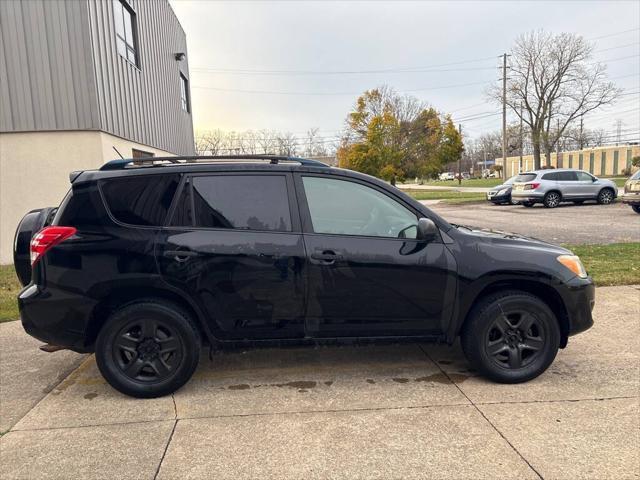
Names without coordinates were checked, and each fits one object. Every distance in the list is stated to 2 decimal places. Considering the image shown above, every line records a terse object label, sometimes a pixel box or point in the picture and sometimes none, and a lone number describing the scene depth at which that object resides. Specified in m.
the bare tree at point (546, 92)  35.12
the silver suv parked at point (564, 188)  20.42
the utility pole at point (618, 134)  87.75
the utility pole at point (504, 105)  34.42
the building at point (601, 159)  59.53
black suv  3.37
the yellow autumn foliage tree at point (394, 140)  36.50
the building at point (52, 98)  9.05
